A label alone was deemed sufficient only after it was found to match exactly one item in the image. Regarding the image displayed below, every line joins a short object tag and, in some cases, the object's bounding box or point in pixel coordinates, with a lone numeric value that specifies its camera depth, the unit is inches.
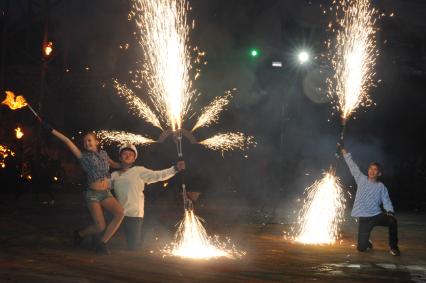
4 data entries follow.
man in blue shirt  439.5
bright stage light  862.5
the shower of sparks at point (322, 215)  530.3
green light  869.2
